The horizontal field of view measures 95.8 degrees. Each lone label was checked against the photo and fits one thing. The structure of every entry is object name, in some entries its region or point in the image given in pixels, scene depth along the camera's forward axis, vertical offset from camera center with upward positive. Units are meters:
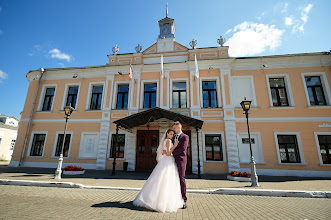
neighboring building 23.95 +1.76
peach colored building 10.30 +3.05
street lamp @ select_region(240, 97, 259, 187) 6.59 -1.07
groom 3.78 -0.17
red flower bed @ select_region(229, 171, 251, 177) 8.08 -1.26
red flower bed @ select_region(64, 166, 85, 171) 9.21 -1.21
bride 3.51 -0.92
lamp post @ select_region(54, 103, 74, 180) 7.62 -0.69
